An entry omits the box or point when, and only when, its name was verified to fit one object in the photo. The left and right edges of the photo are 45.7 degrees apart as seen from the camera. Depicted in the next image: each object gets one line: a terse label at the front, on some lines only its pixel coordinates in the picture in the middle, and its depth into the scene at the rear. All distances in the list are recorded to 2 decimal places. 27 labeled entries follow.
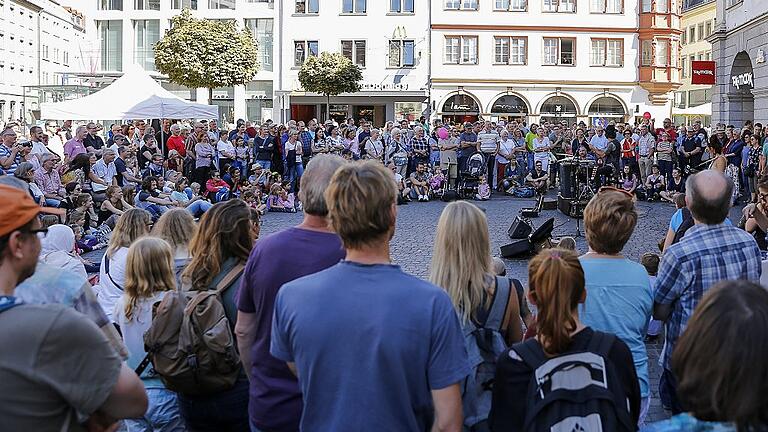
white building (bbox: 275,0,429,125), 51.03
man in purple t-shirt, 3.60
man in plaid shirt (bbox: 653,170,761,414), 4.29
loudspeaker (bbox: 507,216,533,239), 15.29
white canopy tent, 21.20
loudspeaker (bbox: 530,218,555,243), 13.30
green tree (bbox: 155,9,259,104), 42.22
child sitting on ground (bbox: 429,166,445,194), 24.19
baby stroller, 24.34
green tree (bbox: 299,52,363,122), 47.09
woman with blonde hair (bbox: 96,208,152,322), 5.93
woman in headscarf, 5.57
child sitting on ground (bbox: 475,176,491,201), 24.02
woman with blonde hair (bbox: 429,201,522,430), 3.78
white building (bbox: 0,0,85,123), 62.34
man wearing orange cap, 2.27
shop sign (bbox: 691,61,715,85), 35.22
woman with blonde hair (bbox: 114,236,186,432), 4.82
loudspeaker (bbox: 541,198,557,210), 20.84
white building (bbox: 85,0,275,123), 54.38
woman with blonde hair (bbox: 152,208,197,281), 5.83
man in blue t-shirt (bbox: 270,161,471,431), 2.81
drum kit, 19.58
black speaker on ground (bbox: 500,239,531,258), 13.42
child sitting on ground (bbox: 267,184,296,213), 20.77
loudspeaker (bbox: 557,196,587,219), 17.56
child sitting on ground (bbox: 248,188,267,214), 19.69
